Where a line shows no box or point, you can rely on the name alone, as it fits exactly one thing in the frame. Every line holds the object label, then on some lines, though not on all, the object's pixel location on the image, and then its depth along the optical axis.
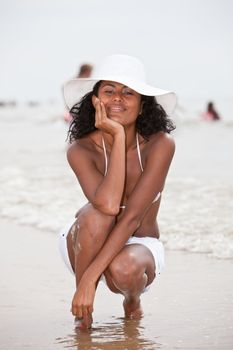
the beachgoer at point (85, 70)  10.26
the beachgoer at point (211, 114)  22.33
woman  3.56
